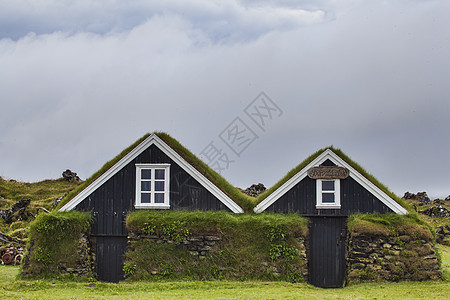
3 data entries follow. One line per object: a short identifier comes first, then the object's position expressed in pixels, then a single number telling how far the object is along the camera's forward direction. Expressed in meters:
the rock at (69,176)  61.06
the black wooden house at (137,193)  24.66
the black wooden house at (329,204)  24.50
